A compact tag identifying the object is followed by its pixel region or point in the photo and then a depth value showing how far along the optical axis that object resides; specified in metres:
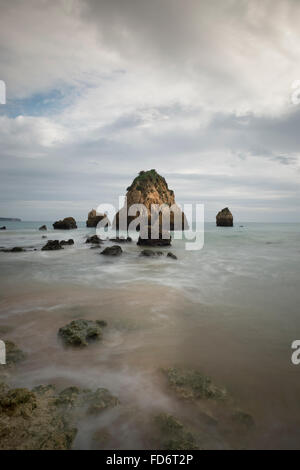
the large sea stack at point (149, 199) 54.62
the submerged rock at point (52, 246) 17.93
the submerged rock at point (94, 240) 22.07
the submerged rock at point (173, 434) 1.98
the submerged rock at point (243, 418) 2.24
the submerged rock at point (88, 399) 2.39
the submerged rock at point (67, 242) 21.48
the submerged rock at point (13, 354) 3.23
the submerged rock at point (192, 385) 2.61
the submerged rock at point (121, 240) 24.54
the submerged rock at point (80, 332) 3.81
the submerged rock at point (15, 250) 16.94
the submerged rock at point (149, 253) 14.67
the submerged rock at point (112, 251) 15.17
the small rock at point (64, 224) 53.66
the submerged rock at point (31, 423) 1.89
